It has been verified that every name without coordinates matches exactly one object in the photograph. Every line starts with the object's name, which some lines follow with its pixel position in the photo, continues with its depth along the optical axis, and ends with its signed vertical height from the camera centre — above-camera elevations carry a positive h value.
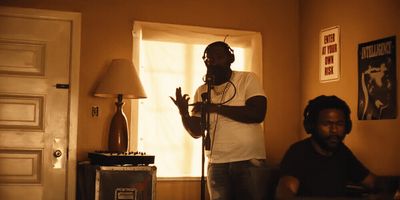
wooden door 4.33 +0.09
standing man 3.27 -0.05
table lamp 4.18 +0.21
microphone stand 3.13 +0.00
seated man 2.88 -0.22
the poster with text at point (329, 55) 4.66 +0.58
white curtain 4.79 +0.35
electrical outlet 4.54 +0.04
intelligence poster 3.99 +0.32
